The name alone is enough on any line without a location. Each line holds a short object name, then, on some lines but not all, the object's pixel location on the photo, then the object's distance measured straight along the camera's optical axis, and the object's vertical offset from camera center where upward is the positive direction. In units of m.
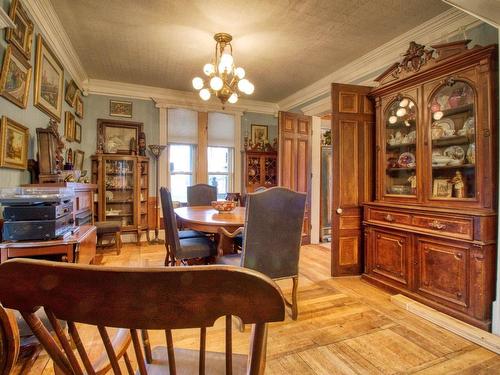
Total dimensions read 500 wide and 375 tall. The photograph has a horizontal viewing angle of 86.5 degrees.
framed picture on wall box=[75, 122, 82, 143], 3.91 +0.83
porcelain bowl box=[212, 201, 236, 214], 2.82 -0.21
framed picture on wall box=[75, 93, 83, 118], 3.87 +1.22
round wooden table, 2.15 -0.28
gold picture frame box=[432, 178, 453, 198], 2.30 -0.01
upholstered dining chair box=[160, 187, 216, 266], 2.34 -0.54
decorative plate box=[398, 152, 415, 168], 2.67 +0.27
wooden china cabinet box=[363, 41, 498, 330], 1.98 +0.04
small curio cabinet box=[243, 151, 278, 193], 5.09 +0.34
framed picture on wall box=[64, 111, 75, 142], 3.42 +0.81
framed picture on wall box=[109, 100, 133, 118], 4.51 +1.35
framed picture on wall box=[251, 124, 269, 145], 5.44 +1.10
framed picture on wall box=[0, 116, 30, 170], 1.94 +0.34
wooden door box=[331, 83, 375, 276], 2.98 +0.20
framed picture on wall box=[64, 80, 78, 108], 3.44 +1.26
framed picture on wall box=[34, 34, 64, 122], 2.48 +1.10
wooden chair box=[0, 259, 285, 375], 0.47 -0.20
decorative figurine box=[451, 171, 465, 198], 2.21 +0.01
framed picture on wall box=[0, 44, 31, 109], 1.92 +0.85
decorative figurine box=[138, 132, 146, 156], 4.55 +0.75
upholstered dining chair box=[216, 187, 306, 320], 1.81 -0.33
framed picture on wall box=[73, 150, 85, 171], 3.85 +0.42
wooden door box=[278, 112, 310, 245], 4.09 +0.52
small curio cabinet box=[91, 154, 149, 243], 4.26 +0.01
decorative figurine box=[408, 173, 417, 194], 2.58 +0.04
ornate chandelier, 2.73 +1.19
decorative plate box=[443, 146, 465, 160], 2.26 +0.30
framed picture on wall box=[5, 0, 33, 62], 1.98 +1.27
